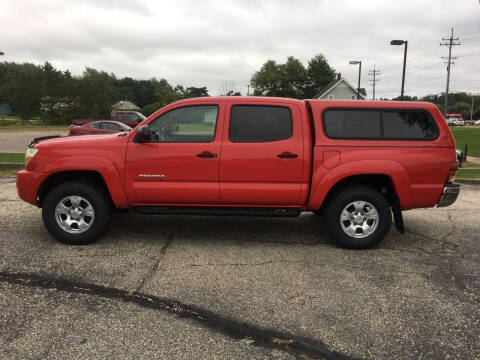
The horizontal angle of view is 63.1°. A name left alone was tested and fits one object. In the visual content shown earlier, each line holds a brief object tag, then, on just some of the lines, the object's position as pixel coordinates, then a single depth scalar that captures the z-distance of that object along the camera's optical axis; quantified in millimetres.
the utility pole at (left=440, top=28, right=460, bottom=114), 56438
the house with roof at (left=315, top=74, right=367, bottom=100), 52938
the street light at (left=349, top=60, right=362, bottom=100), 30620
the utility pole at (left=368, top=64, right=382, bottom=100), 69962
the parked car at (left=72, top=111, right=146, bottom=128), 25127
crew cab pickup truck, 4707
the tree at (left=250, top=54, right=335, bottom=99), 81812
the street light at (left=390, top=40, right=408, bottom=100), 19016
